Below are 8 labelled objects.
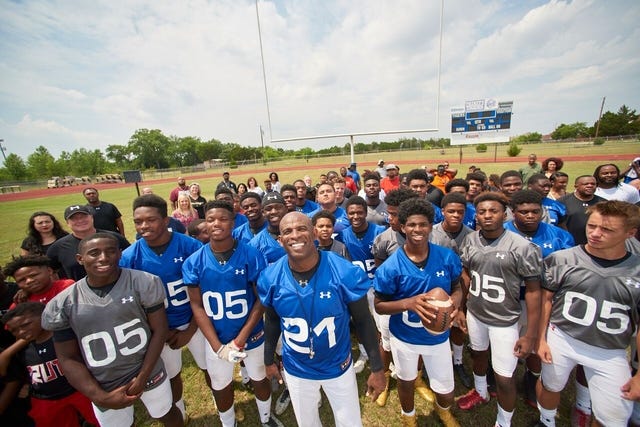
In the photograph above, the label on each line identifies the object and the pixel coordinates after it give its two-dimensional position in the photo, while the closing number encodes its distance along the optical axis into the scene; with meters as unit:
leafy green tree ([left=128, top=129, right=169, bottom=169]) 82.38
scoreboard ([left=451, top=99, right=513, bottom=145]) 21.47
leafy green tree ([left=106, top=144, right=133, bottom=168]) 83.19
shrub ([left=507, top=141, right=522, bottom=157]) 29.59
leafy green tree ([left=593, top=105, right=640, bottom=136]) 50.88
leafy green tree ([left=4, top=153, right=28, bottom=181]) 61.82
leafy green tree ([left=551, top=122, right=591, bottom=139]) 64.55
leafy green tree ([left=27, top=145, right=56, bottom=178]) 69.75
